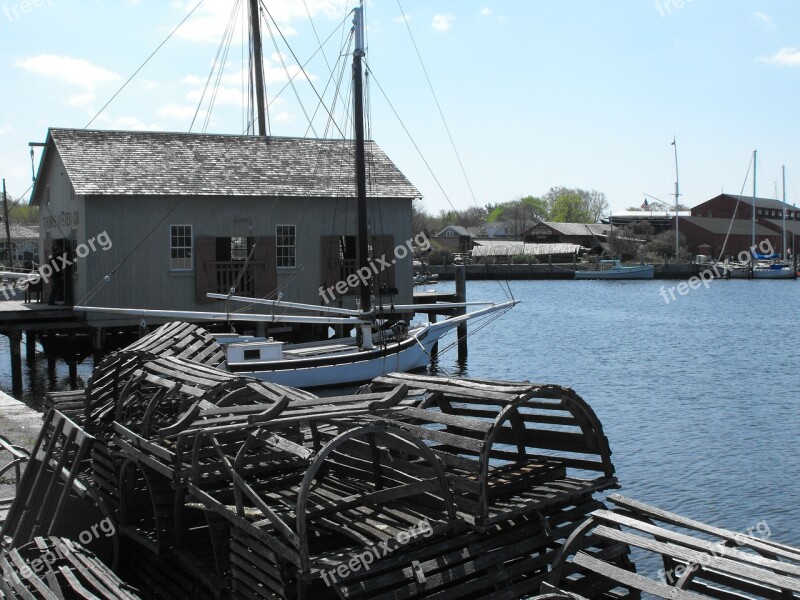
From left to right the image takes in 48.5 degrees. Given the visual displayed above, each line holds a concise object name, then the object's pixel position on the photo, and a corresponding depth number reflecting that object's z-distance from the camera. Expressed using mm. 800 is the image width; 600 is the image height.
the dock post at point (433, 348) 37000
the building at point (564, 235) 133500
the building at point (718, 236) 120938
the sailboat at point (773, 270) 105500
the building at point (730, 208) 136125
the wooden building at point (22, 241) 93312
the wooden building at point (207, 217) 30047
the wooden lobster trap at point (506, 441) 8258
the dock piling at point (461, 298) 36500
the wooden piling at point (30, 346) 37156
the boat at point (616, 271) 109919
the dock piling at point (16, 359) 28766
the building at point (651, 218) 135000
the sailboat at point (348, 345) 25391
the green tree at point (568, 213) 194375
